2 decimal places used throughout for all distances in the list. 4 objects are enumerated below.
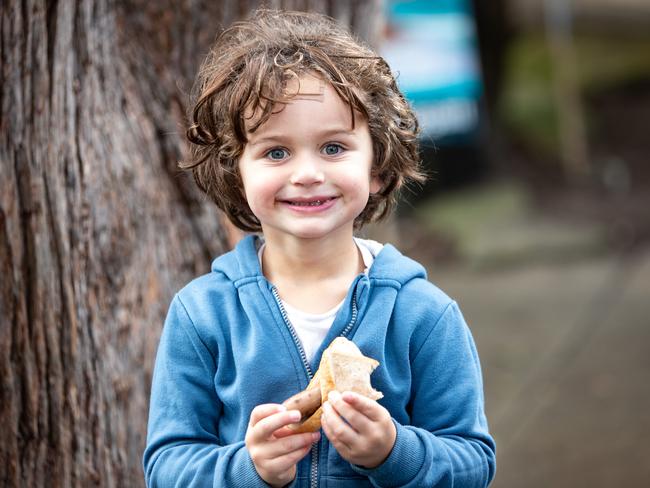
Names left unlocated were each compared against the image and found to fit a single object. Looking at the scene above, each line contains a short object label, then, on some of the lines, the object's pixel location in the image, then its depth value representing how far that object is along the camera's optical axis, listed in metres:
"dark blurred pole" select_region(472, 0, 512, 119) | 10.04
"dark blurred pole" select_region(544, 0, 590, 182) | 9.92
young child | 2.03
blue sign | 8.33
